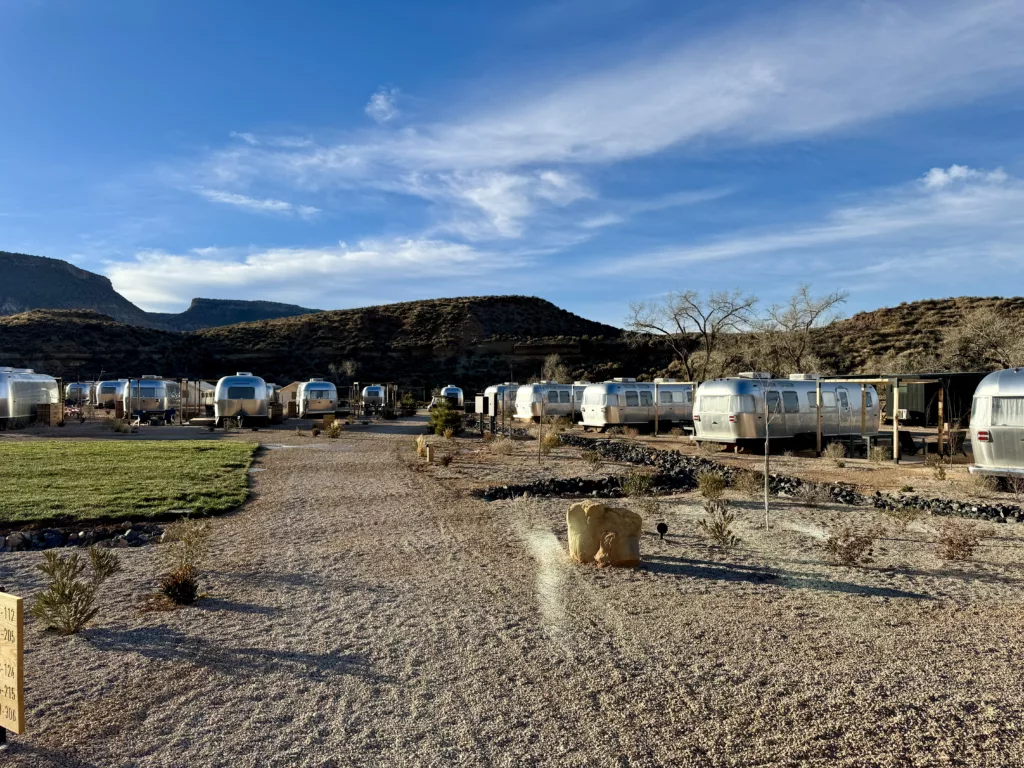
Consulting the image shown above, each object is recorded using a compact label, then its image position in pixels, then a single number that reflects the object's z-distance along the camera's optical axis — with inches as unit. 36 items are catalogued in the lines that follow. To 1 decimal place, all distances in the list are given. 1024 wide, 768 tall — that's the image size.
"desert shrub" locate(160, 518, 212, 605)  250.7
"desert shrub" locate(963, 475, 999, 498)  503.5
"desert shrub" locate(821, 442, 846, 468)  741.3
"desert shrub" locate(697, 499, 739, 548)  333.4
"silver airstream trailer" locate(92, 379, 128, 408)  1627.7
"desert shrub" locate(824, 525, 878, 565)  301.0
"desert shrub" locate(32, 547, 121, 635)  219.8
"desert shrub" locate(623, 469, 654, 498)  480.7
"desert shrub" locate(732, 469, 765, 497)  504.9
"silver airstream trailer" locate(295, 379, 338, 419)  1520.7
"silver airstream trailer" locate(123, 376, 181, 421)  1424.7
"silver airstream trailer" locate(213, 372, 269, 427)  1228.5
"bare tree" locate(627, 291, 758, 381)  1815.9
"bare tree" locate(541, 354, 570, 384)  2332.7
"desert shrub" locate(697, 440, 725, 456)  815.9
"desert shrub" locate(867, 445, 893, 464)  719.7
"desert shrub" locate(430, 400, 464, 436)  1079.0
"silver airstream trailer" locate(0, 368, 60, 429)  1072.8
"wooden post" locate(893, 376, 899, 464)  684.1
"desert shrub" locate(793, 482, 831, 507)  470.0
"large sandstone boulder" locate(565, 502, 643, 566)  299.0
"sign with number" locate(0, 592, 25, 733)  135.6
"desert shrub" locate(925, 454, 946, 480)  570.8
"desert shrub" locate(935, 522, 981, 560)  308.0
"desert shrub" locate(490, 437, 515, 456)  818.8
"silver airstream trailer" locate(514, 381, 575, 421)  1349.7
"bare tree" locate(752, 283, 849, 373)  1833.2
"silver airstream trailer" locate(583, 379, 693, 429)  1121.4
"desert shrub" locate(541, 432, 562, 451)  853.8
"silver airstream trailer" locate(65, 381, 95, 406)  1800.0
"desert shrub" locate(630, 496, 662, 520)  412.5
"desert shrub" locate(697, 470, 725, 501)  465.4
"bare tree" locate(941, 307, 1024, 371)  1568.7
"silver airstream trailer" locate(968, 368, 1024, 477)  486.9
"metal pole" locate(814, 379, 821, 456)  810.8
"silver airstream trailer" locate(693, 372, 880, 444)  790.5
